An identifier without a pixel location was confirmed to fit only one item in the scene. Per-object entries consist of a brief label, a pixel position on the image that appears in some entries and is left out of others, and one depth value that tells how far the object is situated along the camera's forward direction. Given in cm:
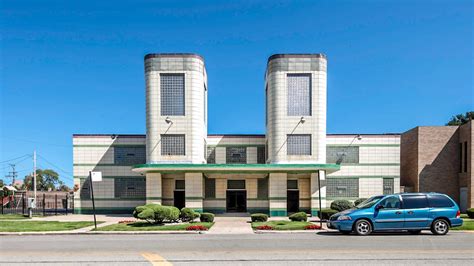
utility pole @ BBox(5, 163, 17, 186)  9905
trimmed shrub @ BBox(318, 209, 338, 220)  2202
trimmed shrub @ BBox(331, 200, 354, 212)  2719
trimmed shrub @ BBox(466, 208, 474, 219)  2409
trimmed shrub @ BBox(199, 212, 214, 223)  2252
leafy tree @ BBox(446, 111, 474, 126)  6657
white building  2903
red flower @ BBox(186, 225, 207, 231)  1795
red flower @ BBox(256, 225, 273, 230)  1798
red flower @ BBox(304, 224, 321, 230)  1795
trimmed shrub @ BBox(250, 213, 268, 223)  2233
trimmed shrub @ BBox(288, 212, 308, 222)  2186
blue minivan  1545
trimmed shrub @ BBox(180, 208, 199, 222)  2283
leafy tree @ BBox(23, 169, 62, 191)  11692
